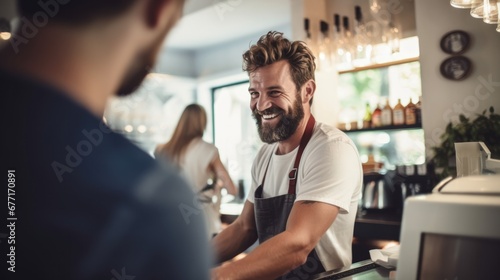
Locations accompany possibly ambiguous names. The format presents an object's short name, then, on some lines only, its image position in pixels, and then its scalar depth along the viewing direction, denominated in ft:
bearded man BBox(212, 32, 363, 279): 4.35
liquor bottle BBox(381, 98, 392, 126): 12.36
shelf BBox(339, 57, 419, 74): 13.04
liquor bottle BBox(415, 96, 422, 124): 11.83
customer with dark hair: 1.28
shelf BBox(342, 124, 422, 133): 11.85
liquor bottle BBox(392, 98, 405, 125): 12.12
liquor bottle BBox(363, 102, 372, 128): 12.85
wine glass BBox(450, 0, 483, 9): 6.44
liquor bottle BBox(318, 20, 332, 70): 12.30
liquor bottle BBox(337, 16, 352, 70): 11.79
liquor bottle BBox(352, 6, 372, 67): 11.37
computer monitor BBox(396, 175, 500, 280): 2.31
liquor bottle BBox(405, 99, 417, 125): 11.92
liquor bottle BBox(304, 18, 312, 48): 12.42
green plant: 9.33
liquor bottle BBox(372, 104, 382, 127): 12.58
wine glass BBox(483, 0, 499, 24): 6.22
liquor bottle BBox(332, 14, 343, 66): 12.04
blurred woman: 9.57
